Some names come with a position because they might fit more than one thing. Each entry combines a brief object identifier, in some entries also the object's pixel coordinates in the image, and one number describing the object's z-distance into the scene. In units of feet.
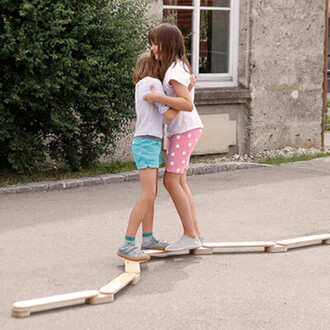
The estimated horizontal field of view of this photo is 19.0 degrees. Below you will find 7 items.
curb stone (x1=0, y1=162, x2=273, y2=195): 35.79
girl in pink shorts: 23.12
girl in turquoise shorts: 23.20
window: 48.59
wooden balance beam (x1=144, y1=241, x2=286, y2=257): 25.23
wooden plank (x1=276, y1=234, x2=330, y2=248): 26.04
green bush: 35.39
